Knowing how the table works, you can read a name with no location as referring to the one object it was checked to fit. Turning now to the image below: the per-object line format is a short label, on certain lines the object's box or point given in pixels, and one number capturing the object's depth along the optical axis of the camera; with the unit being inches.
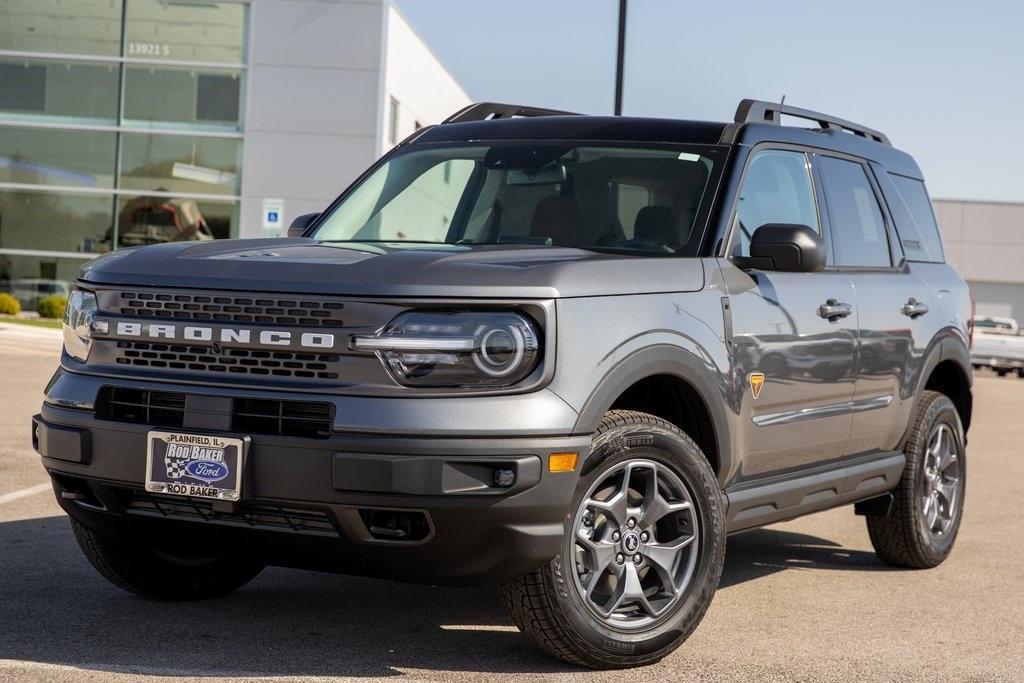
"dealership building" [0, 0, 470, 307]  1187.9
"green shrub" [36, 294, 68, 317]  1152.8
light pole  638.5
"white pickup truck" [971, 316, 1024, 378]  1471.5
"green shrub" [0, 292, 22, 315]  1144.2
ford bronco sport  167.0
